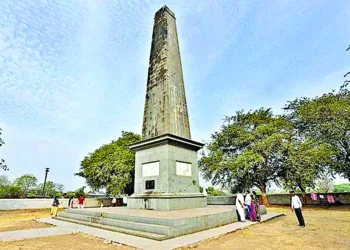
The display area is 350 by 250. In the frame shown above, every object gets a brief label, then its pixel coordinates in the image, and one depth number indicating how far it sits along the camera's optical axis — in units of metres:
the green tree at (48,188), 51.71
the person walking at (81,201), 18.48
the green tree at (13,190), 33.06
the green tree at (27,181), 56.53
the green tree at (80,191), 27.16
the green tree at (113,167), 21.71
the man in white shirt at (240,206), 9.45
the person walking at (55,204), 13.39
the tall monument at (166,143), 10.04
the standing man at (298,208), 8.87
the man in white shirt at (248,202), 9.76
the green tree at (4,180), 61.28
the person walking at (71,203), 20.67
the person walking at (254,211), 9.61
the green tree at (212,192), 36.62
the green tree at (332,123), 18.40
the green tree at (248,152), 19.80
